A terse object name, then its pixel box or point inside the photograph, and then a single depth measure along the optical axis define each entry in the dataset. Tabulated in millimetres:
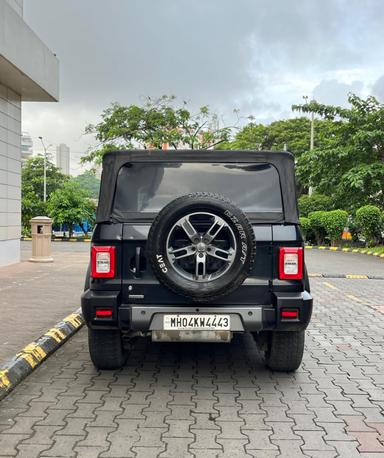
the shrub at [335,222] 24609
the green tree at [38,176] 54341
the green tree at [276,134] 43344
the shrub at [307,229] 26781
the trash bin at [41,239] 15070
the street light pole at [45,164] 50566
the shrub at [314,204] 29016
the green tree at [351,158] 22109
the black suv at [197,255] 4184
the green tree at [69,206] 32188
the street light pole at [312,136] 35916
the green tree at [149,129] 30750
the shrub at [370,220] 21498
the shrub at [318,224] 25547
